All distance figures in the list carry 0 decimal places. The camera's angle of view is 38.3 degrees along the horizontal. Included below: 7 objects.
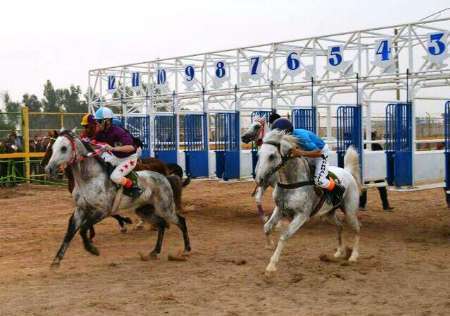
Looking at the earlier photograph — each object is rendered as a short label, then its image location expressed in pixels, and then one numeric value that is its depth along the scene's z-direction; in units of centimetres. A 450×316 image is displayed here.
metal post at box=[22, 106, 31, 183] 1981
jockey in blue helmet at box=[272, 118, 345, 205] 763
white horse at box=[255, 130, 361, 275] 723
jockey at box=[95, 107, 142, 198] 825
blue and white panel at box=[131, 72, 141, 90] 1745
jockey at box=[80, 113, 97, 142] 843
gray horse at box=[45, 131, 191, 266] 771
